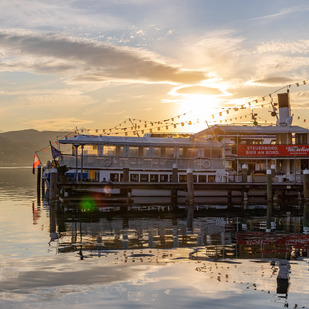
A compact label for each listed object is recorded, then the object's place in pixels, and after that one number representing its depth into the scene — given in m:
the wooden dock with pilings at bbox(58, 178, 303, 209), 44.16
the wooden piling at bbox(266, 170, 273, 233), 46.33
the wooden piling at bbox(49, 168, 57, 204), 41.72
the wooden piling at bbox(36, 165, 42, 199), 57.72
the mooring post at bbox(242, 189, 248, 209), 48.00
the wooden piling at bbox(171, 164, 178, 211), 45.04
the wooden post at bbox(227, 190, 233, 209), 46.95
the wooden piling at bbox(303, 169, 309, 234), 45.51
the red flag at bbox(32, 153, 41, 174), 63.64
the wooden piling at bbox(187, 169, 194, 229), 44.66
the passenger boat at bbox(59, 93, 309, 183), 50.94
